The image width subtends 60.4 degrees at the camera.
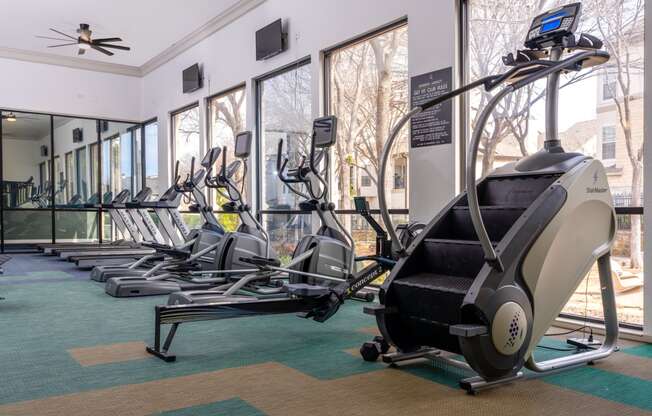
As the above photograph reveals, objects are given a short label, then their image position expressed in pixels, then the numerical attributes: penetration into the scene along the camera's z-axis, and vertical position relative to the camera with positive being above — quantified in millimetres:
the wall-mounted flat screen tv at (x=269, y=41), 7219 +2115
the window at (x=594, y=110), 3955 +697
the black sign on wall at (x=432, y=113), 5051 +801
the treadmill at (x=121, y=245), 8836 -810
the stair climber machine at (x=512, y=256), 2633 -301
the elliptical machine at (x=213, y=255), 5801 -595
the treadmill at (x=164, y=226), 7496 -374
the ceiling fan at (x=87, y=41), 8555 +2475
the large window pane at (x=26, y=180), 10867 +430
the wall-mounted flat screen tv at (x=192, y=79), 9422 +2095
